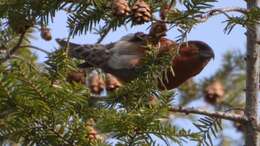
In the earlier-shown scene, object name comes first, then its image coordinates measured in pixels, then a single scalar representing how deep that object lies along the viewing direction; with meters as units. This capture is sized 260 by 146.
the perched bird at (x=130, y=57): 5.25
